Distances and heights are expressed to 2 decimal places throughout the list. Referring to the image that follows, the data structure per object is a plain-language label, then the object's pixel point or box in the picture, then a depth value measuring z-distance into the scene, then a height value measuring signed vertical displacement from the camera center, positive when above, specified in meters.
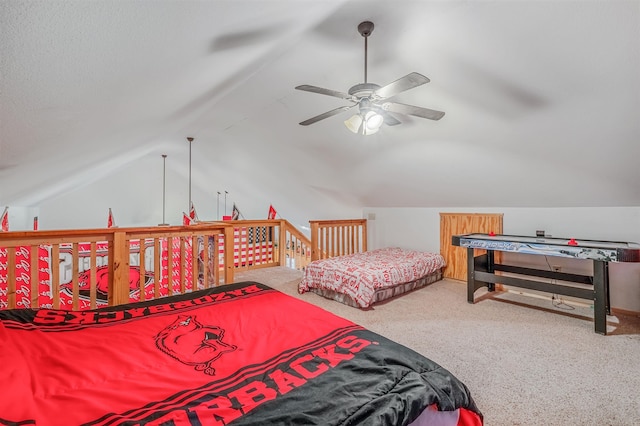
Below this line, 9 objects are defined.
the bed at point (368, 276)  3.43 -0.75
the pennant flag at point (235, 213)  8.35 +0.10
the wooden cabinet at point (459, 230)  4.30 -0.21
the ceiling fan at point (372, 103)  1.88 +0.82
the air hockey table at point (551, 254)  2.68 -0.49
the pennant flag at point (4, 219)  5.09 -0.04
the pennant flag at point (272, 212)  7.72 +0.11
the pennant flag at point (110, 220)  7.46 -0.09
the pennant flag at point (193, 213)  8.30 +0.10
